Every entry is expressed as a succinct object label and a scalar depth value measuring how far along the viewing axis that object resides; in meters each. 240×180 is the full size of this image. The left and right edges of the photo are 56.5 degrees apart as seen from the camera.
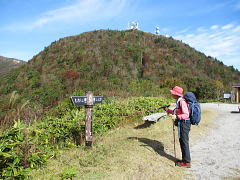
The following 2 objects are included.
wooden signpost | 5.38
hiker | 4.49
